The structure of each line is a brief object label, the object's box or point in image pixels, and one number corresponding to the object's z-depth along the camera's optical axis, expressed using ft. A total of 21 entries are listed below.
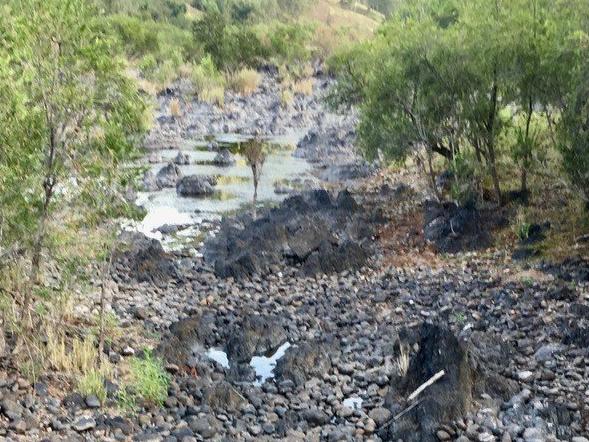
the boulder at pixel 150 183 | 72.95
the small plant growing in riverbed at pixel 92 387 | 26.43
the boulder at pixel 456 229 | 46.98
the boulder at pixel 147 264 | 43.83
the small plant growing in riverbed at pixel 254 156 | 61.36
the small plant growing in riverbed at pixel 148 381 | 27.17
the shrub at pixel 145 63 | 29.54
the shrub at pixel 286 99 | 130.52
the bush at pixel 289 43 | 164.04
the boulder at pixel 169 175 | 74.84
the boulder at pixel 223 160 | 86.59
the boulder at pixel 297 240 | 45.88
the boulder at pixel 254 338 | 33.40
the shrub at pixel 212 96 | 131.34
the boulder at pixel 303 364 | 30.50
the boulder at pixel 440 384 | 25.55
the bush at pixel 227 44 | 155.12
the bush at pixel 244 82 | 142.00
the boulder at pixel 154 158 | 85.40
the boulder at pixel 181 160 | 85.05
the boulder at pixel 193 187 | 71.56
